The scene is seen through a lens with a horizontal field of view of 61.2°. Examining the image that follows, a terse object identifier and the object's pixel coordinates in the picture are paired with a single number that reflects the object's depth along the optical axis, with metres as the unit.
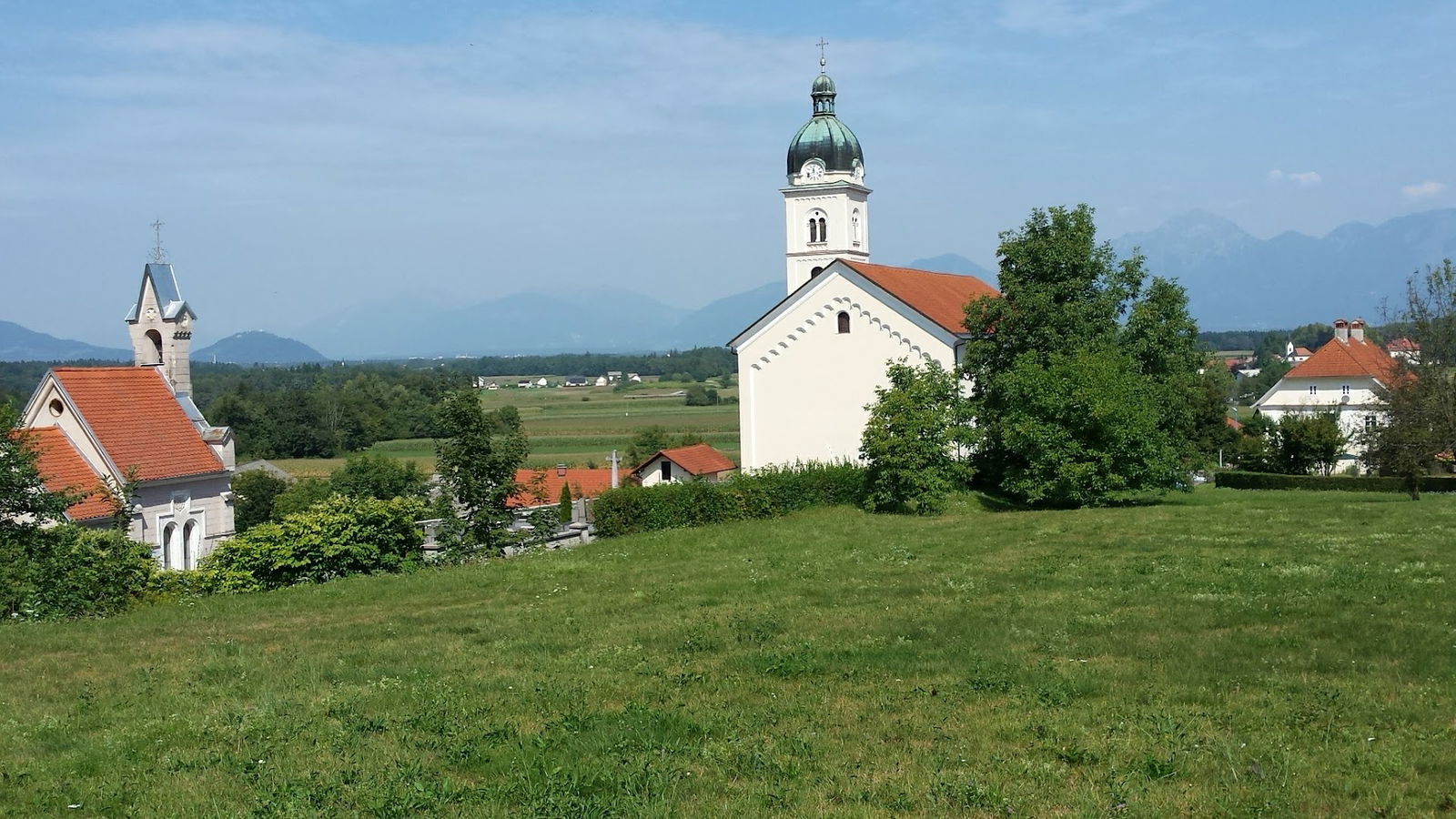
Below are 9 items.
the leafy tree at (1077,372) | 32.38
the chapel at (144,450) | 33.97
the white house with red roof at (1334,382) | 79.00
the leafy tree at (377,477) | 74.88
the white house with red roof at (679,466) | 62.91
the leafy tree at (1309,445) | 58.62
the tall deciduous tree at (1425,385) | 45.28
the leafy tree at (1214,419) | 63.91
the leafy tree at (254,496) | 72.50
